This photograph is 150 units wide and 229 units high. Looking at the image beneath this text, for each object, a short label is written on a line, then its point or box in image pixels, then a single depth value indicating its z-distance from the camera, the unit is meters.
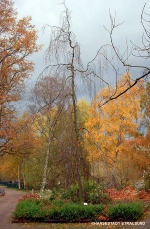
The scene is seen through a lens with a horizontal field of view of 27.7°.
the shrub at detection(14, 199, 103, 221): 11.37
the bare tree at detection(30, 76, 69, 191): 11.40
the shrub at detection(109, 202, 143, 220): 11.25
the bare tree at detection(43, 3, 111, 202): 10.06
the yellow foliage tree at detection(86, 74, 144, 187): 25.53
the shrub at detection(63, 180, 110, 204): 13.20
